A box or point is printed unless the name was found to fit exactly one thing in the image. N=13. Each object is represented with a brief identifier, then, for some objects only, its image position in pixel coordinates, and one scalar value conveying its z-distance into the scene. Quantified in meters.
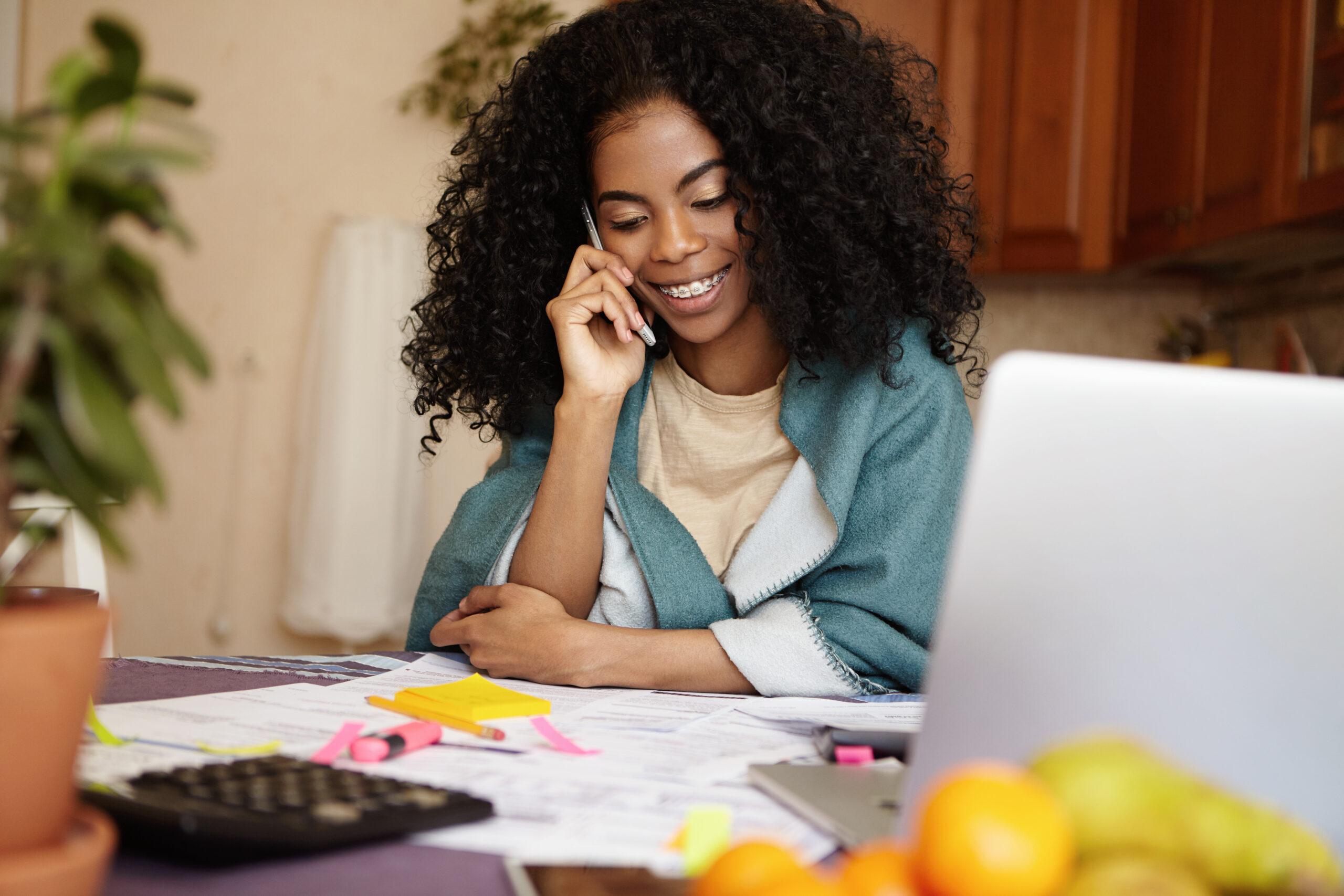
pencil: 0.75
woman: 1.13
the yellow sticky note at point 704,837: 0.50
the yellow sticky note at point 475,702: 0.80
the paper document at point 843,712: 0.84
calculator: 0.45
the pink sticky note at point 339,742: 0.67
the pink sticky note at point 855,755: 0.70
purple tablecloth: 0.46
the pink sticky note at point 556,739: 0.73
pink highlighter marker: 0.67
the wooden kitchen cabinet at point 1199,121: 2.13
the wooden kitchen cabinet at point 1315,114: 1.96
